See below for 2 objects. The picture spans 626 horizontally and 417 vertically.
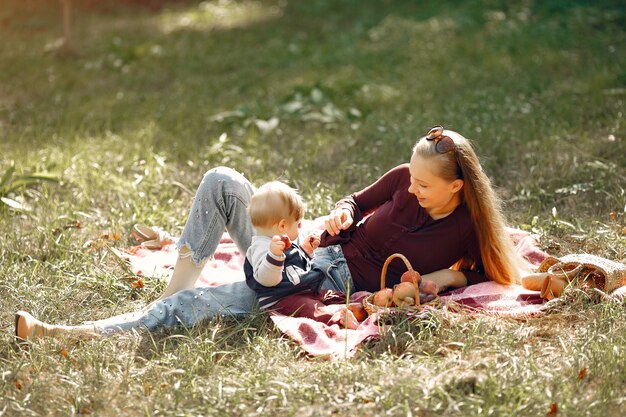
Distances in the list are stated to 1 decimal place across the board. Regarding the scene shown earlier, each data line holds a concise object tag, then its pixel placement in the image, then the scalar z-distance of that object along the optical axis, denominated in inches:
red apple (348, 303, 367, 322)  153.5
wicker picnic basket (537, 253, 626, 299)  154.8
